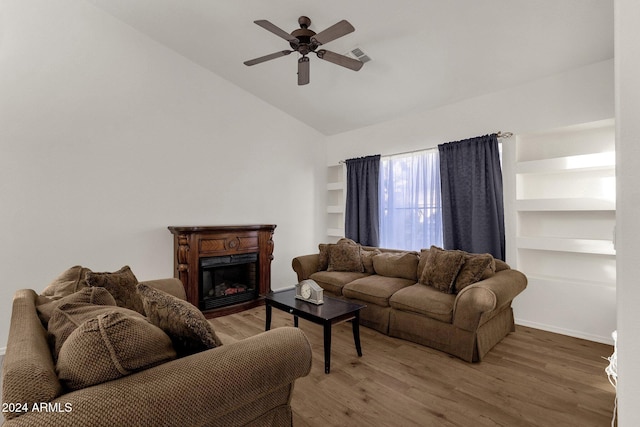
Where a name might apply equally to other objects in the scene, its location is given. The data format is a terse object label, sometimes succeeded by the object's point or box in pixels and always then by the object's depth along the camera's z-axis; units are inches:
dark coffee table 98.1
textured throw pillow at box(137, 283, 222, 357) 51.3
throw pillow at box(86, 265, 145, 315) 81.0
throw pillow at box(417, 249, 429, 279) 142.5
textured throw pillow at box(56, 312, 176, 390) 38.3
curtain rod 140.4
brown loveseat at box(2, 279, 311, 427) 34.1
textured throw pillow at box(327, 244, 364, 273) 166.9
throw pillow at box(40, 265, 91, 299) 76.2
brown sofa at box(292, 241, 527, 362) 104.7
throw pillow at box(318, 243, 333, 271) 175.5
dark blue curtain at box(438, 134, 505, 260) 142.7
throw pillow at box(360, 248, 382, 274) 166.6
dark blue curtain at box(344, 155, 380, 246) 195.8
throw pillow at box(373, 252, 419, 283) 147.9
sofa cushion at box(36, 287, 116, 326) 57.9
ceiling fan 94.6
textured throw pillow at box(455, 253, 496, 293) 119.0
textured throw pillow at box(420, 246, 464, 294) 122.7
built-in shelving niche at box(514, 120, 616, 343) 121.6
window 173.0
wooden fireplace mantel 148.5
